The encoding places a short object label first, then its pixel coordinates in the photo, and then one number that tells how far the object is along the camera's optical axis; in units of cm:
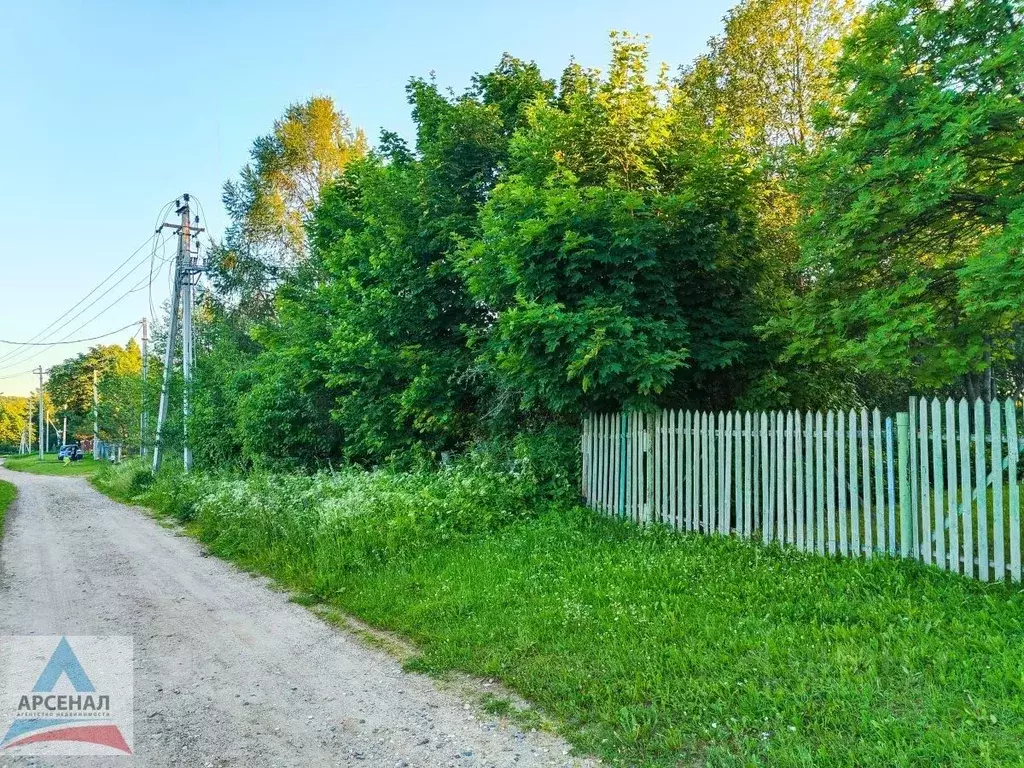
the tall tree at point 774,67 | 1303
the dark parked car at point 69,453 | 5294
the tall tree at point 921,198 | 599
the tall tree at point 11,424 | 9112
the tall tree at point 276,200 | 2714
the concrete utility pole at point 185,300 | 2003
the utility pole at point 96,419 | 2934
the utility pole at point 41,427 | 5974
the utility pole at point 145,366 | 2305
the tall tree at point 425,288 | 1261
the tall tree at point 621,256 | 799
